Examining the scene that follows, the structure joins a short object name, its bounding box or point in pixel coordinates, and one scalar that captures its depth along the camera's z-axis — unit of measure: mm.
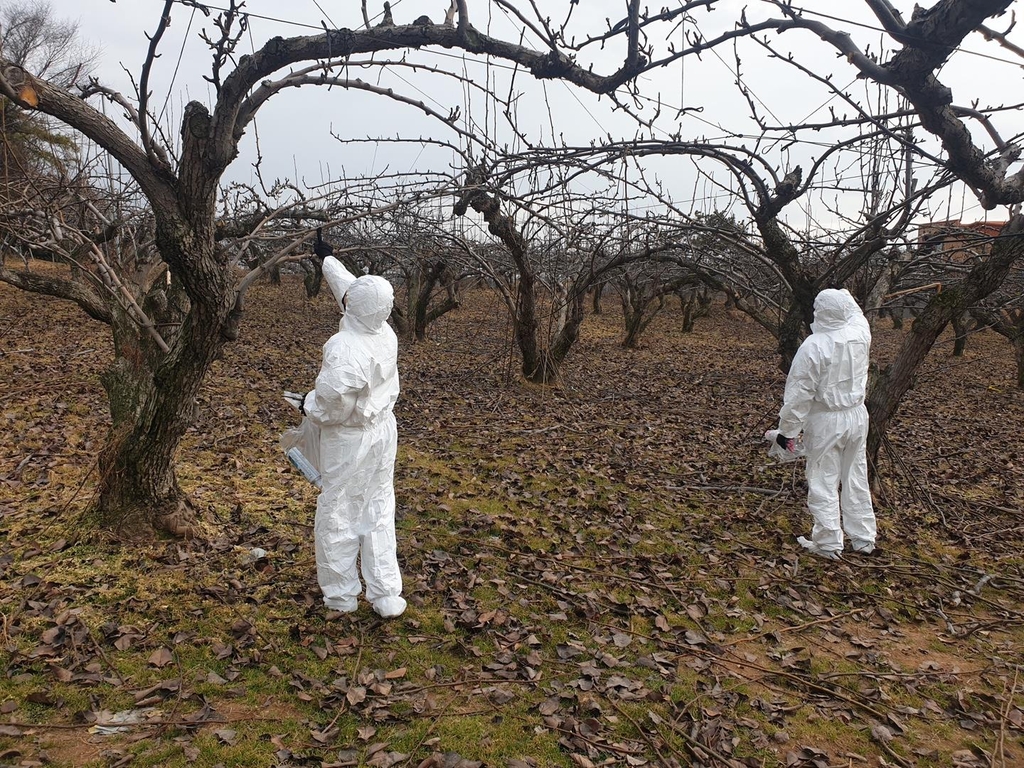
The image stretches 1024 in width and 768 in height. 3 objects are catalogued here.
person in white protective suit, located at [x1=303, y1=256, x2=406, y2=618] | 3553
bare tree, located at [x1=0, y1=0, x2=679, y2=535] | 2986
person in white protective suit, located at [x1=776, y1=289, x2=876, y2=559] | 4929
